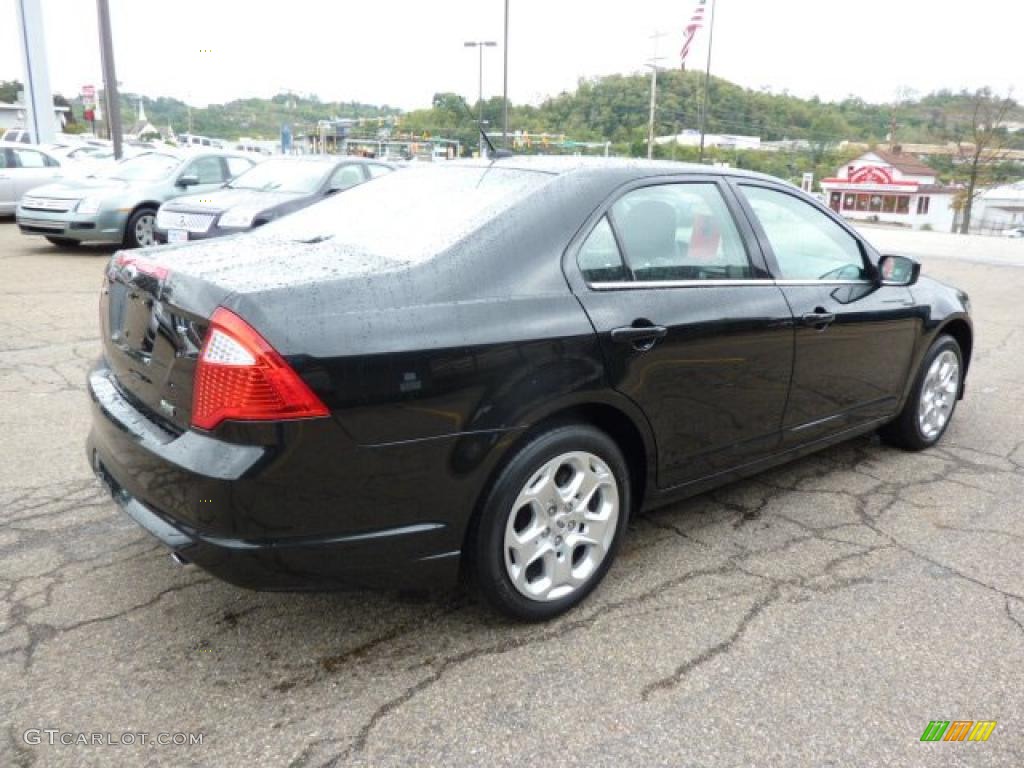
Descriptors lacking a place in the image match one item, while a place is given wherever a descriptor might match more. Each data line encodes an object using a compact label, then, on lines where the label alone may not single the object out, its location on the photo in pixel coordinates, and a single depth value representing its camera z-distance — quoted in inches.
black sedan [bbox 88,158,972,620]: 87.3
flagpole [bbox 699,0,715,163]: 1239.6
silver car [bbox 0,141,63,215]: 585.9
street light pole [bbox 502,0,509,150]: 943.7
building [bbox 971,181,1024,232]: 2635.3
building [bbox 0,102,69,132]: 2662.4
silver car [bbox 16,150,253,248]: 438.6
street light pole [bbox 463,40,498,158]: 1164.5
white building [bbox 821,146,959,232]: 2636.6
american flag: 1363.2
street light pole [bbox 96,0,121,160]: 622.8
